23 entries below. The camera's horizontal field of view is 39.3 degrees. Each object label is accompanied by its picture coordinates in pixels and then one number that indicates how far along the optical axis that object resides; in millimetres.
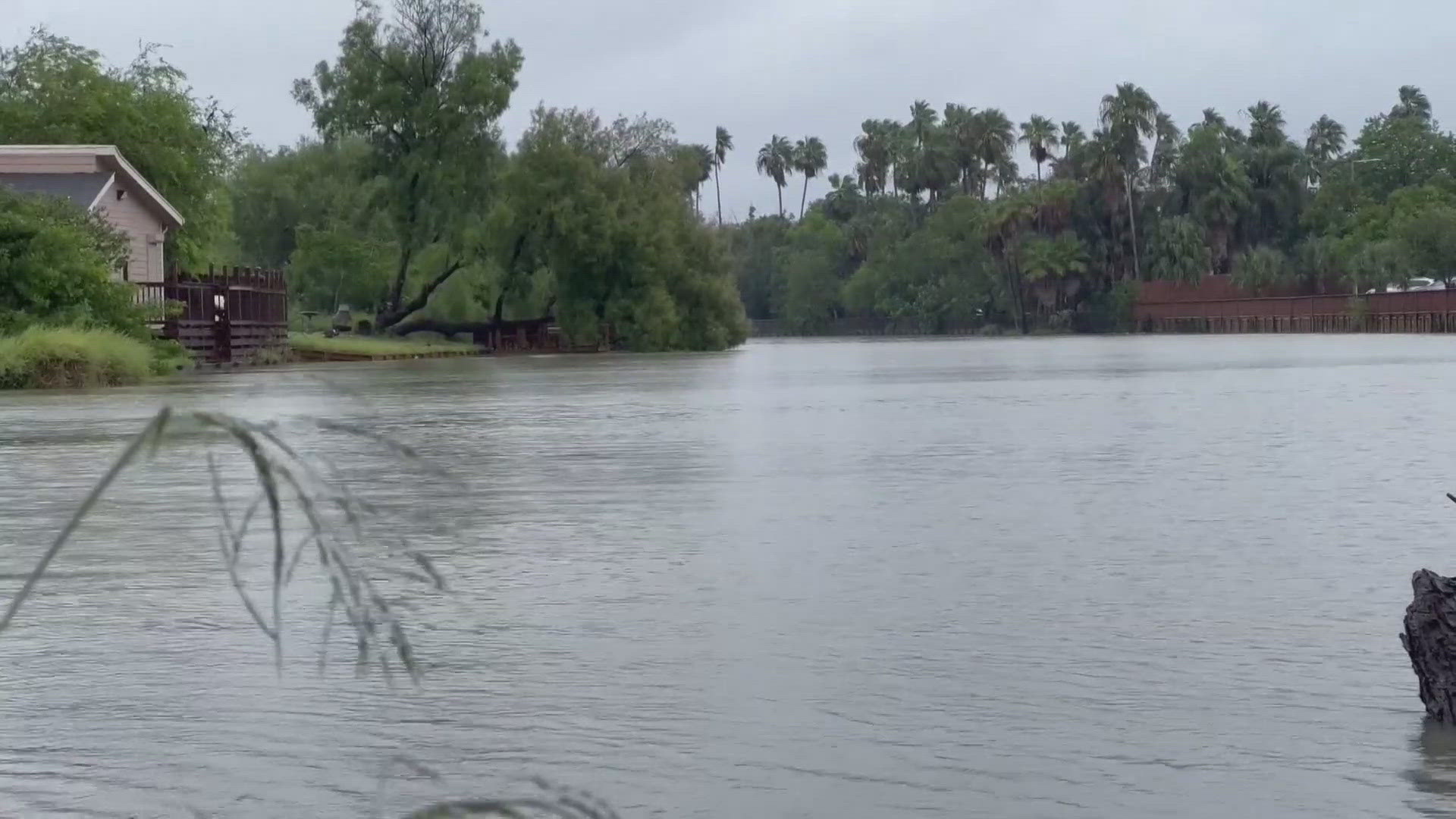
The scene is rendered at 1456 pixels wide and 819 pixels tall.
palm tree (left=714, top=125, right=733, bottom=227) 173875
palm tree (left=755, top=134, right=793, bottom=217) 178625
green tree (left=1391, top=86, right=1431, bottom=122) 137250
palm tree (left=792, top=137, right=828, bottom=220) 177750
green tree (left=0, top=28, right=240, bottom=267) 55594
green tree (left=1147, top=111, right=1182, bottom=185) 126562
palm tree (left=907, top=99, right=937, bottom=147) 152125
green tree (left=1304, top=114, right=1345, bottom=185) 141000
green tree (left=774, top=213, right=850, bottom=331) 149875
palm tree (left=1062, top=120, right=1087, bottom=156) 130700
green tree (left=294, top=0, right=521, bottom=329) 71688
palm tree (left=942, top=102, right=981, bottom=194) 141625
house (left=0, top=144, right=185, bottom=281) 45500
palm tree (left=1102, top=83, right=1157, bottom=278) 124125
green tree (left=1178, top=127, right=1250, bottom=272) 123125
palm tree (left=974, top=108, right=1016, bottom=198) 141000
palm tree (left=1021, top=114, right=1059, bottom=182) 136750
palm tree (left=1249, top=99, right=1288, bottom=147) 129625
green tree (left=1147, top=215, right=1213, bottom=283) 122250
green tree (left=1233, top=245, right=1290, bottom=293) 112250
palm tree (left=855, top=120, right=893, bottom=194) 153625
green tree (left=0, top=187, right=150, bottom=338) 38938
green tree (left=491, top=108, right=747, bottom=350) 70625
